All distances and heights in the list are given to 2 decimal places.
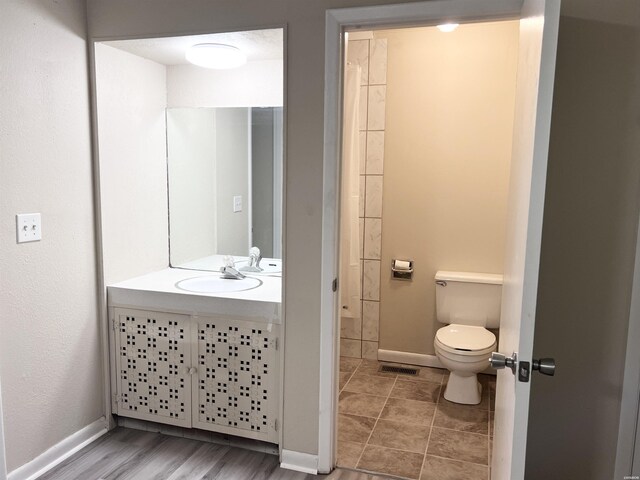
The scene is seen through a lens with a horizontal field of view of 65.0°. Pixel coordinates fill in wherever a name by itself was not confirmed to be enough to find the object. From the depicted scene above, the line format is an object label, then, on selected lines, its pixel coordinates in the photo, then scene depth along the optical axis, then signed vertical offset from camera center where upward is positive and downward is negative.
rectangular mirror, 2.86 -0.03
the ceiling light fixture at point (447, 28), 3.12 +0.98
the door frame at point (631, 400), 1.58 -0.67
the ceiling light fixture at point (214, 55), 2.38 +0.60
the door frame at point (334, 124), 1.88 +0.24
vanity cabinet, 2.34 -0.93
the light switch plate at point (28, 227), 2.05 -0.21
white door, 1.17 -0.05
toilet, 2.86 -0.88
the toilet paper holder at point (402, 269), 3.46 -0.58
